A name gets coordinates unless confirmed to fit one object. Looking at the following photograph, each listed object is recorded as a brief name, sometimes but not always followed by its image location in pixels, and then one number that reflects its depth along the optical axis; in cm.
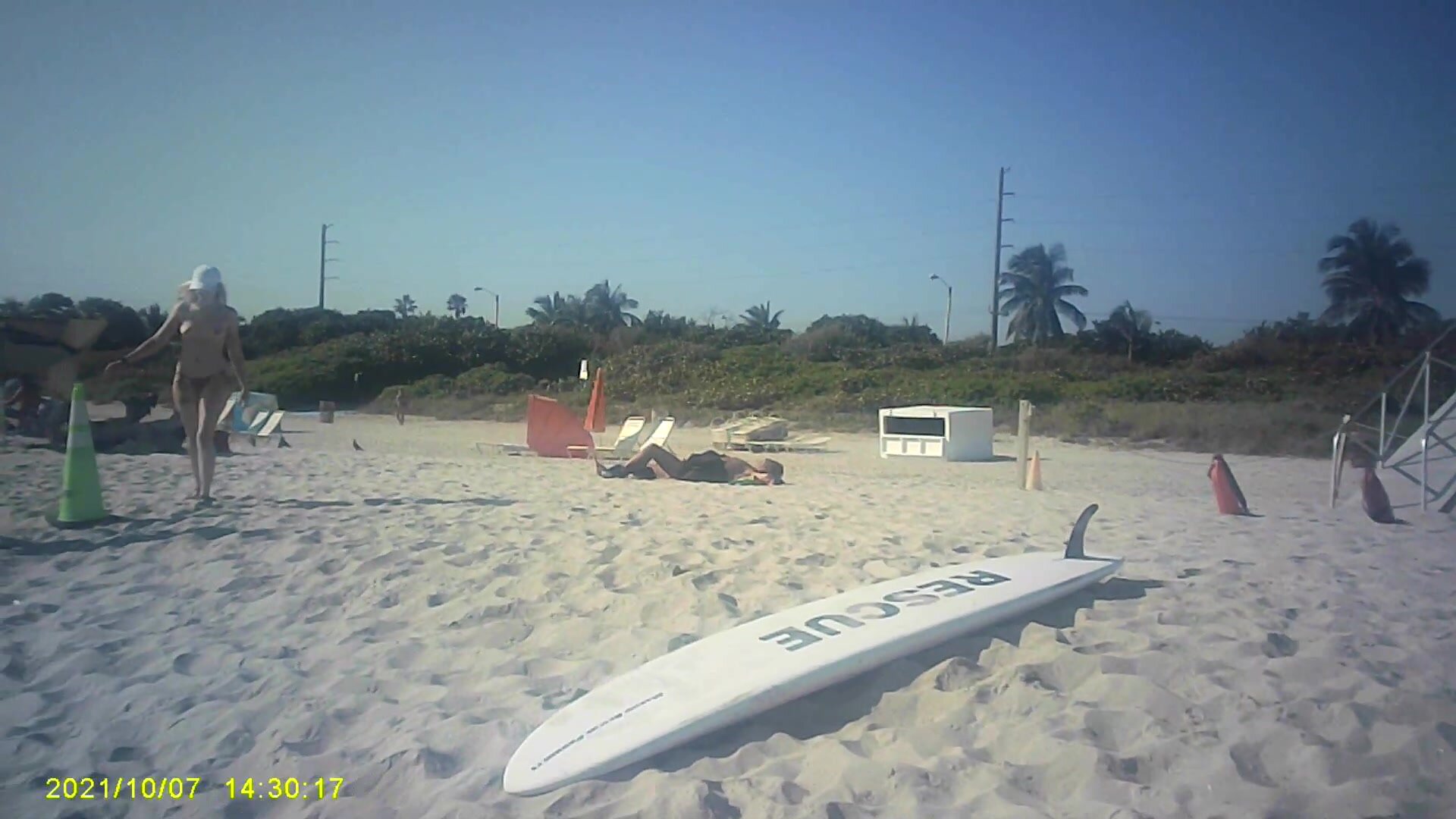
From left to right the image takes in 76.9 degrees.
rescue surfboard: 229
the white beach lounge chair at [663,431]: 1027
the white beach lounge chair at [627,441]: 1117
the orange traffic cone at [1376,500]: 576
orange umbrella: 1429
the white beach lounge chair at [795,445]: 1349
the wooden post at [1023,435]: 850
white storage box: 1218
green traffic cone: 482
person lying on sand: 791
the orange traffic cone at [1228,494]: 622
